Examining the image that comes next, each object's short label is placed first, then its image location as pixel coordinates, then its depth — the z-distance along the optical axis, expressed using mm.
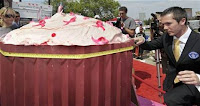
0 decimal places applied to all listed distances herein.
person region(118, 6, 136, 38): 4618
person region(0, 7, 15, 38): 3365
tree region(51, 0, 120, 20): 45844
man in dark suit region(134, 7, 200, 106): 2432
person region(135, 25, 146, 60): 9508
